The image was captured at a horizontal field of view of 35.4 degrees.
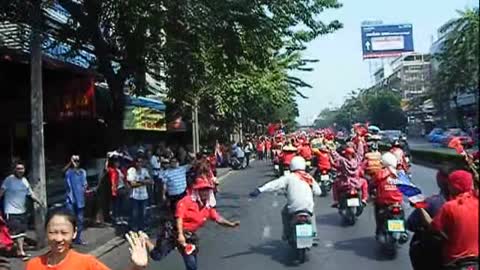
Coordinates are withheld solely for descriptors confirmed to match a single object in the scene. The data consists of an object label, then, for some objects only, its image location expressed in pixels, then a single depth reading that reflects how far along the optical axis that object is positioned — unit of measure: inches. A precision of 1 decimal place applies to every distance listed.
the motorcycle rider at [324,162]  822.5
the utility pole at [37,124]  504.1
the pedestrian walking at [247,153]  1706.0
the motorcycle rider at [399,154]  567.4
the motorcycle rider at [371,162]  534.1
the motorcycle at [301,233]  405.1
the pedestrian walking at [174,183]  589.9
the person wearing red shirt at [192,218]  328.8
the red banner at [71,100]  648.4
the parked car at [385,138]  1000.0
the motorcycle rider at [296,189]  414.3
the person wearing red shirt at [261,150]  2134.6
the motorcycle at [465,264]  185.9
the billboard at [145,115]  1027.9
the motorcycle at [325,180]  831.8
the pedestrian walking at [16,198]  478.3
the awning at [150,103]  1042.8
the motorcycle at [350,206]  547.2
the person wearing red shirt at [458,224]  174.7
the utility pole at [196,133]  1226.8
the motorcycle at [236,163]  1584.9
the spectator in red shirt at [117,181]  619.5
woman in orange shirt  157.6
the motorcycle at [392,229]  414.6
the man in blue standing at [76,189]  525.3
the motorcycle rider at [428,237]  207.8
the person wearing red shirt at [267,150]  2098.4
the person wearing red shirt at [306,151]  933.4
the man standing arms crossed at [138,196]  580.9
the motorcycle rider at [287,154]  891.4
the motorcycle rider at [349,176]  550.3
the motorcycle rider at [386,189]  424.2
